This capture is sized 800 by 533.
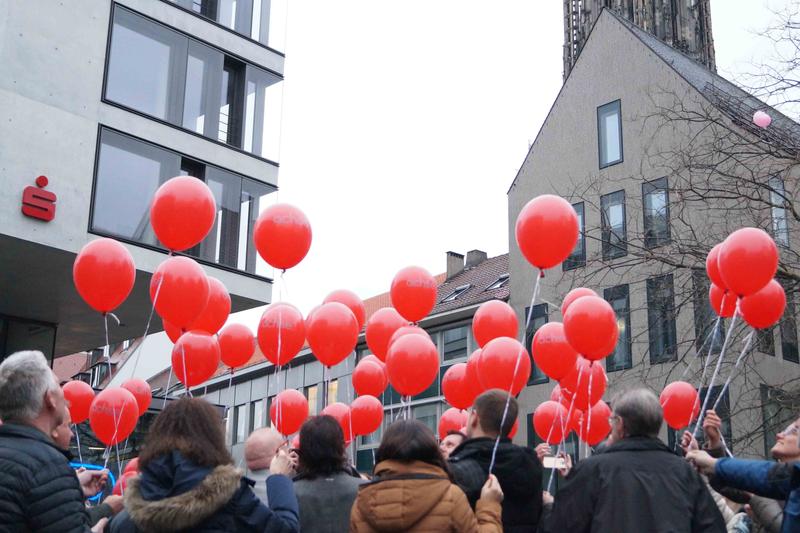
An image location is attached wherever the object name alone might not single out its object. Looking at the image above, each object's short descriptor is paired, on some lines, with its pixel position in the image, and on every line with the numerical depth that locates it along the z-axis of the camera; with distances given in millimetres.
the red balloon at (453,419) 10306
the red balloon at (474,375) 9438
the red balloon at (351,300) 10742
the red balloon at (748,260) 7262
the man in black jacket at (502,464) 4770
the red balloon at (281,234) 9203
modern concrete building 15672
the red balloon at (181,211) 8516
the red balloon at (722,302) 8273
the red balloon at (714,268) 7737
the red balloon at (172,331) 9648
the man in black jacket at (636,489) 4375
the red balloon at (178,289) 8672
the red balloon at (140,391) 10609
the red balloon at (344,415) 10500
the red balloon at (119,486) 7488
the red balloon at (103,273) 8641
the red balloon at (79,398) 10742
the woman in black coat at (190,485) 3695
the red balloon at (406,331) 9374
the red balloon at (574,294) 9069
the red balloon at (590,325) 7789
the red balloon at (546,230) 7840
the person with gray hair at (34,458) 3488
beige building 14820
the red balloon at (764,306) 8359
